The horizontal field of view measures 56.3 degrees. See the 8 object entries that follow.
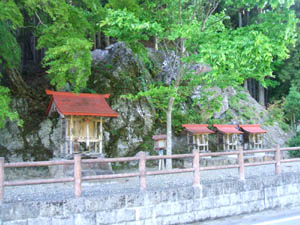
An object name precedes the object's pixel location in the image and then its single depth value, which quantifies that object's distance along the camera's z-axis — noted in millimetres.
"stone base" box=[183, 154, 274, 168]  15961
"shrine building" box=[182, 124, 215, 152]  16252
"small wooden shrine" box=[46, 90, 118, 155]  11095
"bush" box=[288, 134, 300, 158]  19109
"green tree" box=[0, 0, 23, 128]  9078
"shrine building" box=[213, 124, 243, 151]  17797
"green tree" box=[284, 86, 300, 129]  23312
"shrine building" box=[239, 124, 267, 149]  18922
